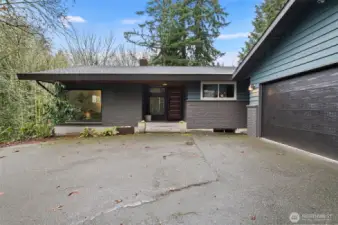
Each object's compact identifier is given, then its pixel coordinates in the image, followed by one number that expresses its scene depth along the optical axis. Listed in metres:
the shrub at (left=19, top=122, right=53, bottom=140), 7.50
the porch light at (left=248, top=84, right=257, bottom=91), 7.34
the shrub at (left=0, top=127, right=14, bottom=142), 7.24
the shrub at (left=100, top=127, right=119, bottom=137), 8.01
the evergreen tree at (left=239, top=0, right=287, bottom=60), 21.25
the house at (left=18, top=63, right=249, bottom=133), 8.07
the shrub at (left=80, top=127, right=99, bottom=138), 7.90
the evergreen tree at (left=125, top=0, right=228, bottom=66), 17.97
